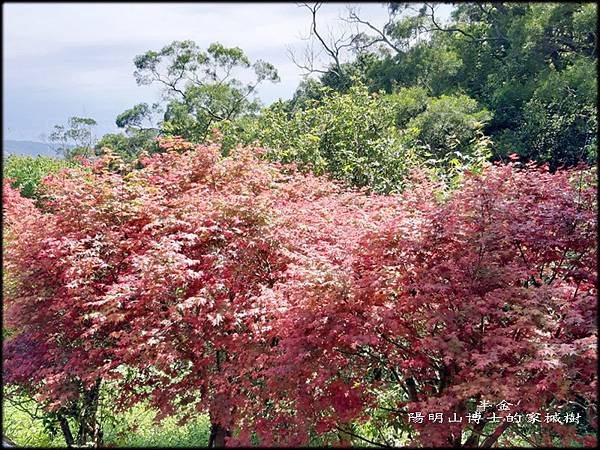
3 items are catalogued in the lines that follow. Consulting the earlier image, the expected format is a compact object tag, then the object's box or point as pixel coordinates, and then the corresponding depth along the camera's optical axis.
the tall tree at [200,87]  15.27
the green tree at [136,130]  19.09
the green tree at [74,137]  22.84
